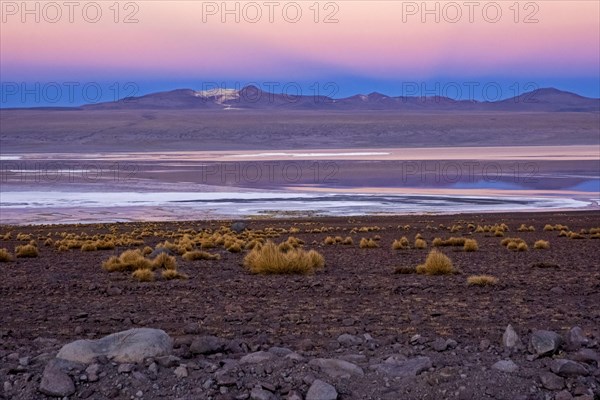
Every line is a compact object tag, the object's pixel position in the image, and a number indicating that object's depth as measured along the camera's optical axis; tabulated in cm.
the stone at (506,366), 694
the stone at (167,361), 707
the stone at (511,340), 768
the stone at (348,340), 820
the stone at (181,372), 689
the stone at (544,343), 733
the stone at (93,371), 684
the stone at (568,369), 686
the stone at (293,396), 655
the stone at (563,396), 653
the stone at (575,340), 755
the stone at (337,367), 693
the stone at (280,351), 759
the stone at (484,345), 778
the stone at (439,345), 775
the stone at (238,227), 2915
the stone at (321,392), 652
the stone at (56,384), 666
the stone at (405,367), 696
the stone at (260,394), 656
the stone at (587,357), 719
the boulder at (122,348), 716
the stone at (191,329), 948
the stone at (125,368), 692
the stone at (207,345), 759
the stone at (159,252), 1853
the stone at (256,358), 720
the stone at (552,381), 669
